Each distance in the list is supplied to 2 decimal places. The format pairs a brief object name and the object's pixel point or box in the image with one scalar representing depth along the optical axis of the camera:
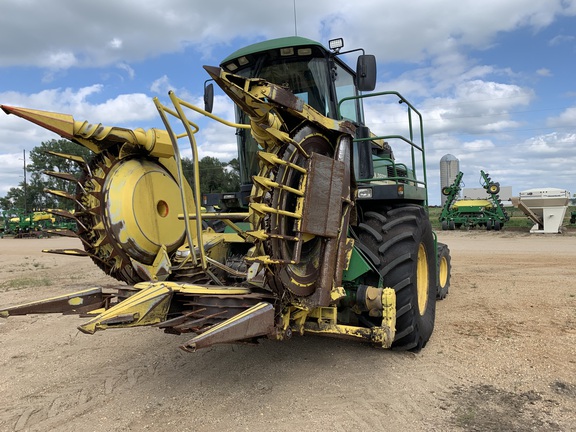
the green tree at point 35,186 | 46.75
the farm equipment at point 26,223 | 33.06
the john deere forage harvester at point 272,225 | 3.03
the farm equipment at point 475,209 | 22.17
